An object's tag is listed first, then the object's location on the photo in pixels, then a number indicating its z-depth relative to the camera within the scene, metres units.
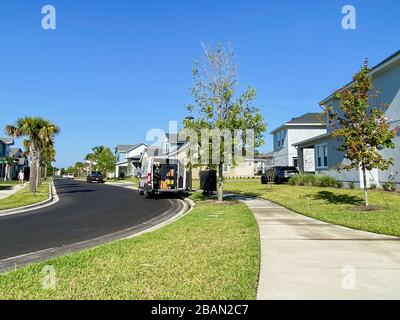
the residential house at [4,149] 59.52
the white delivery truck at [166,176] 22.55
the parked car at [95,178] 57.05
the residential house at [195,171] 60.29
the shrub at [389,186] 18.80
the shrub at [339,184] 24.16
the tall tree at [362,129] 13.66
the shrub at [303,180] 26.23
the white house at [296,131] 41.41
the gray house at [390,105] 19.22
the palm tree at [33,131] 28.17
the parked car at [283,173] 30.69
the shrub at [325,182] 24.51
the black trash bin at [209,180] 21.34
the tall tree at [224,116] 17.12
